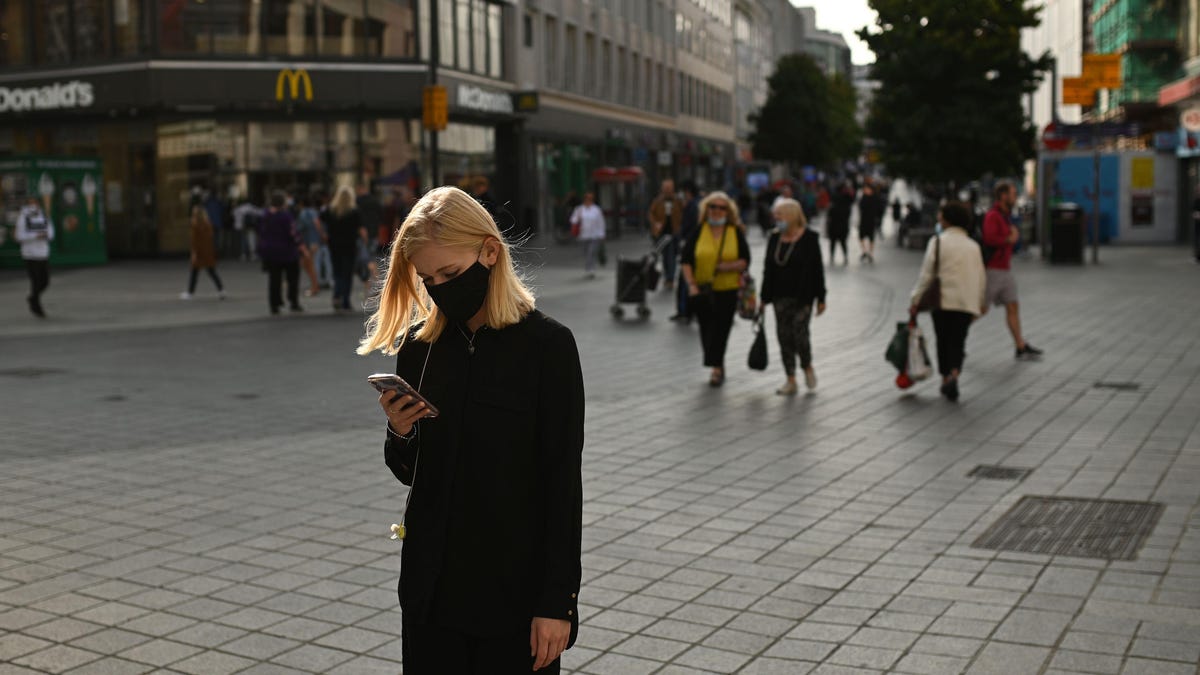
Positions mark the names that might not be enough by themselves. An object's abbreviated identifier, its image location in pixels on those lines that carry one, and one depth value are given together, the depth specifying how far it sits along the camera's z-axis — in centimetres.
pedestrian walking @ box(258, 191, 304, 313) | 2081
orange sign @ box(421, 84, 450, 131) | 2456
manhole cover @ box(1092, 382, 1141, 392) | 1237
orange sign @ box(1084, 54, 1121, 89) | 3106
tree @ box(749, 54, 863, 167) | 8781
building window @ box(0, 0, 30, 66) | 3997
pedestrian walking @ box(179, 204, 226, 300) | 2334
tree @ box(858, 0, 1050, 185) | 3962
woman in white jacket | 1197
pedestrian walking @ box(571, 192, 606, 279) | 2836
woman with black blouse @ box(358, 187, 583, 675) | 315
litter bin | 3088
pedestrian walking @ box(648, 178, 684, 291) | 2250
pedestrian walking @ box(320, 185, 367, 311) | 2130
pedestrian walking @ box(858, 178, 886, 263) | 3334
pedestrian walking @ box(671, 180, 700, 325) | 1941
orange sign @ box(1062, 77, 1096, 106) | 3142
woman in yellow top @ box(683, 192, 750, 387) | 1316
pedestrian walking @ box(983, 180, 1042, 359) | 1469
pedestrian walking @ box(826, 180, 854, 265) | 3195
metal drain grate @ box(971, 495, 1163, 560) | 685
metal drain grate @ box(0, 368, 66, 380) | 1397
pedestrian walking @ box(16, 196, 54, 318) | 2069
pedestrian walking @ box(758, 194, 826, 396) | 1244
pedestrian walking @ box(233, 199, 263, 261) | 3641
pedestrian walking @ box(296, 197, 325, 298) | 2456
